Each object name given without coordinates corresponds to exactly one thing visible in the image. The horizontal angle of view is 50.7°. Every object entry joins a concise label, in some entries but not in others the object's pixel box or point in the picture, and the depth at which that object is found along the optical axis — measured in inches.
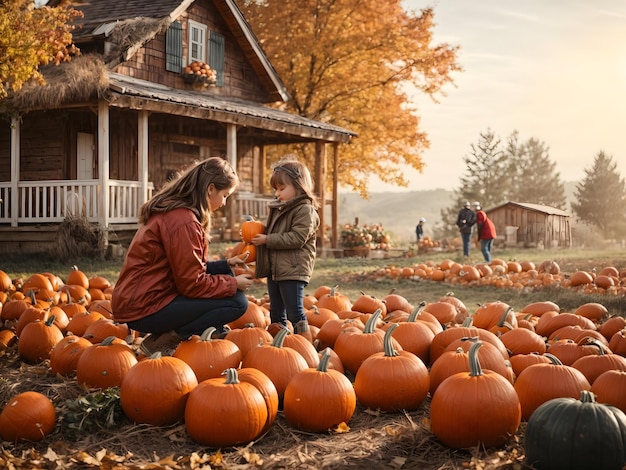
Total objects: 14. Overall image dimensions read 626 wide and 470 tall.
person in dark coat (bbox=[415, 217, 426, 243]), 924.0
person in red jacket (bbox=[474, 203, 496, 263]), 606.5
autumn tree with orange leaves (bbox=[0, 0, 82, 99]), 282.8
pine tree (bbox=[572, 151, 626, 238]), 1791.3
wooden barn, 924.6
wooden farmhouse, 502.0
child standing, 191.0
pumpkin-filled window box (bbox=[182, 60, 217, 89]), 647.1
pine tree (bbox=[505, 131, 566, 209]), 2043.7
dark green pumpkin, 104.3
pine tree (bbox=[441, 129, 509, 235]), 1838.6
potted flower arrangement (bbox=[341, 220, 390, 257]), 718.5
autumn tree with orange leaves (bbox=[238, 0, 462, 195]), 868.0
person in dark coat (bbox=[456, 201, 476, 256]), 677.3
